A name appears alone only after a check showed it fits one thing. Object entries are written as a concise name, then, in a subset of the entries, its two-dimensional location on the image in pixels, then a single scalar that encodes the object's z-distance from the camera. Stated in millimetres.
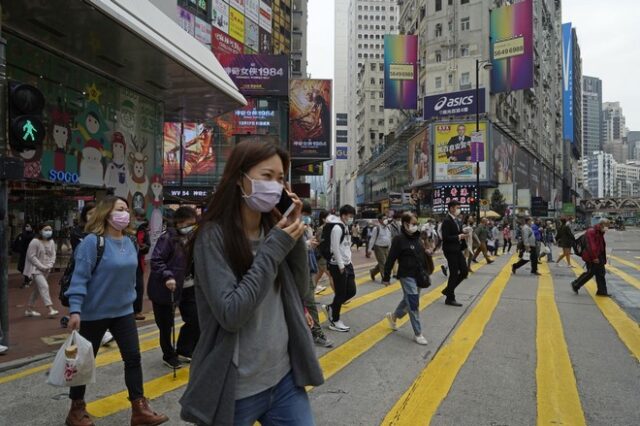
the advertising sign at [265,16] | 52469
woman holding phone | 1824
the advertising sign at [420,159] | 52281
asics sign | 47844
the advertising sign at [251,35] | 50019
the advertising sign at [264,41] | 52281
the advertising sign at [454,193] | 44969
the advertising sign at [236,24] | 47653
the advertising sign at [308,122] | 45562
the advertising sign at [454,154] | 49500
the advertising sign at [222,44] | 45406
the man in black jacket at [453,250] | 9367
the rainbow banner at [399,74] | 51438
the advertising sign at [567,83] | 112562
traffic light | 5996
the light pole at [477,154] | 25628
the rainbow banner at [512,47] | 45469
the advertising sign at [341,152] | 113131
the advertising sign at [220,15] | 45281
